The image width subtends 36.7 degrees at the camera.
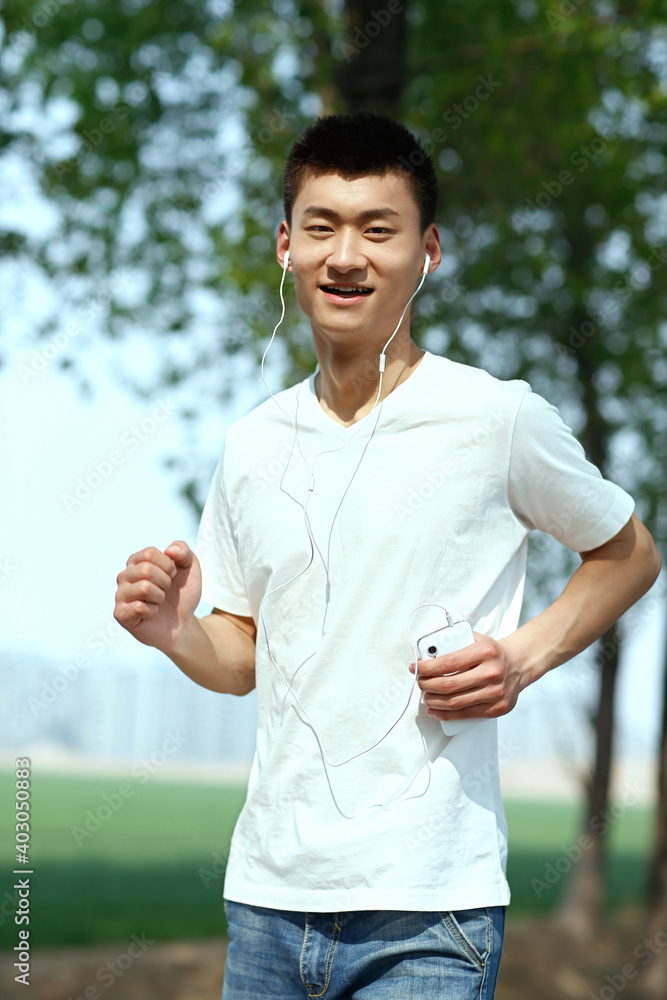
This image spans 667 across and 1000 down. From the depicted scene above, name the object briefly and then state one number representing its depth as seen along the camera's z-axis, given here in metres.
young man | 1.82
